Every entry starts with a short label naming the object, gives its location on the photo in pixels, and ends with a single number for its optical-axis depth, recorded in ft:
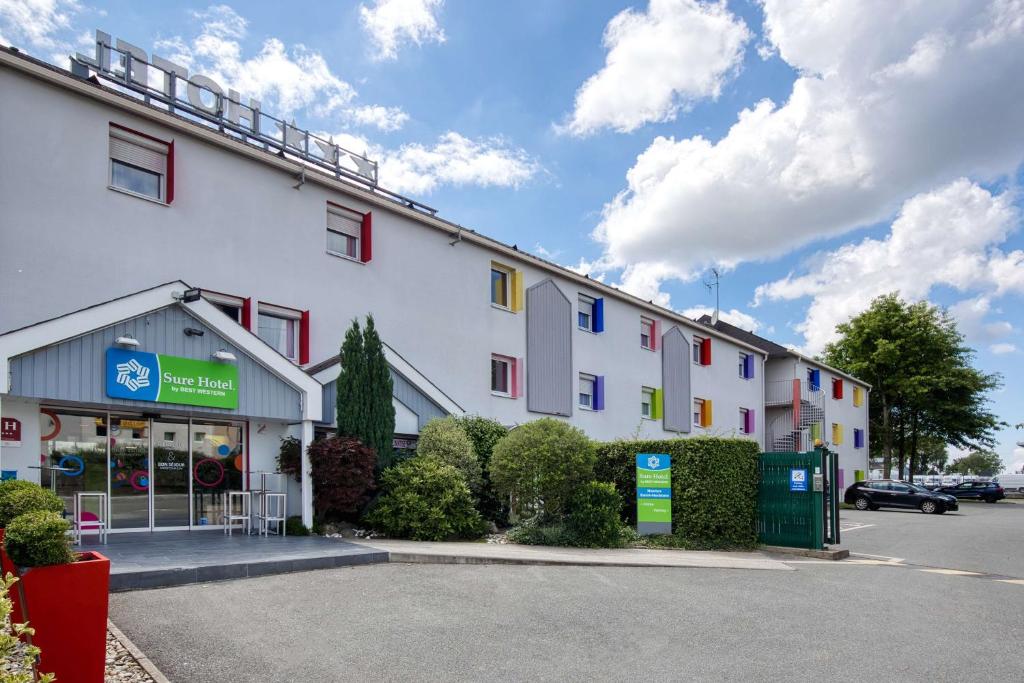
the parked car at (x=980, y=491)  141.69
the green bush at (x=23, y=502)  19.61
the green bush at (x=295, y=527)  44.52
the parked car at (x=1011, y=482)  191.62
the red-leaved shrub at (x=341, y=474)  44.80
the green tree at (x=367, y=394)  47.78
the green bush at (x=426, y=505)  44.70
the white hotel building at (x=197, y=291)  39.34
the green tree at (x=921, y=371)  155.12
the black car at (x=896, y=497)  100.83
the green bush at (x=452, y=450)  49.70
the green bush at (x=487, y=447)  51.78
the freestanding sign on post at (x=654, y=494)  49.88
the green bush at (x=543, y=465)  47.11
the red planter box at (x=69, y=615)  15.85
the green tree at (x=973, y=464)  413.39
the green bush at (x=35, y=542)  16.06
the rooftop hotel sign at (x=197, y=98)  47.75
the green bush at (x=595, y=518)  46.39
